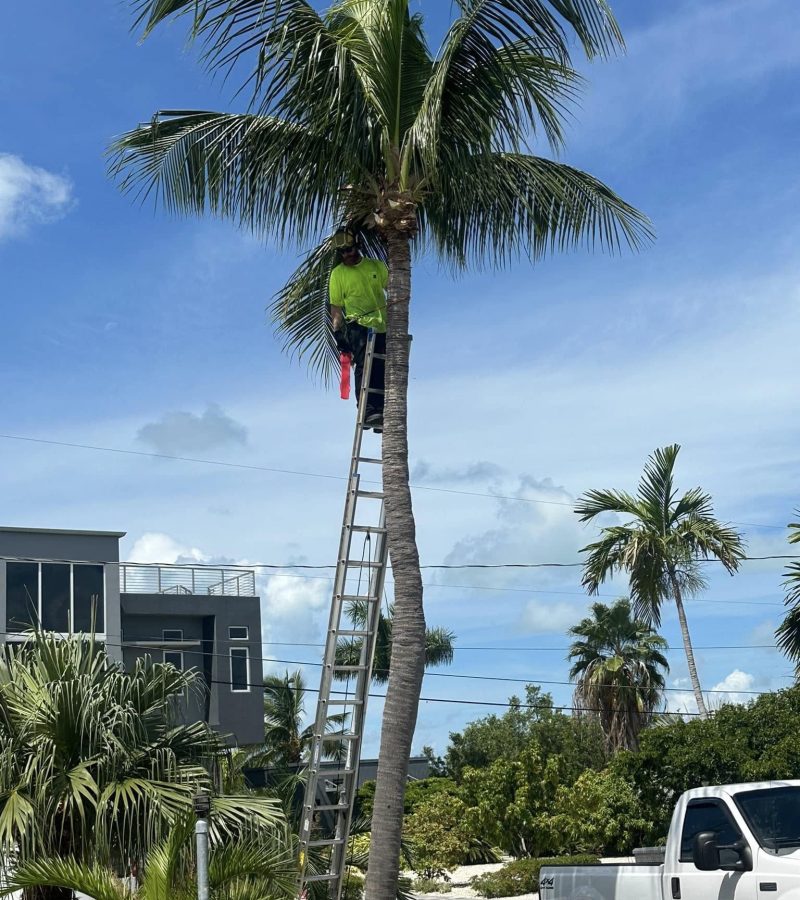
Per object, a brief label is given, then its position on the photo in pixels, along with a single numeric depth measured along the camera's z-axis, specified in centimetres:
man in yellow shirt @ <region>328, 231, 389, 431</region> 1212
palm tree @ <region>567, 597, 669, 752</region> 4244
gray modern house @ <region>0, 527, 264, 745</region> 3353
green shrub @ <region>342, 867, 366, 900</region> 1844
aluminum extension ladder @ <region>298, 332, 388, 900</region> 1034
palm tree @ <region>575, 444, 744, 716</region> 3011
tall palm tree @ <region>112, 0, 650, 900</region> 1052
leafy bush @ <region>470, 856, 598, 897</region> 2741
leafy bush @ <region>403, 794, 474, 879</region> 2981
